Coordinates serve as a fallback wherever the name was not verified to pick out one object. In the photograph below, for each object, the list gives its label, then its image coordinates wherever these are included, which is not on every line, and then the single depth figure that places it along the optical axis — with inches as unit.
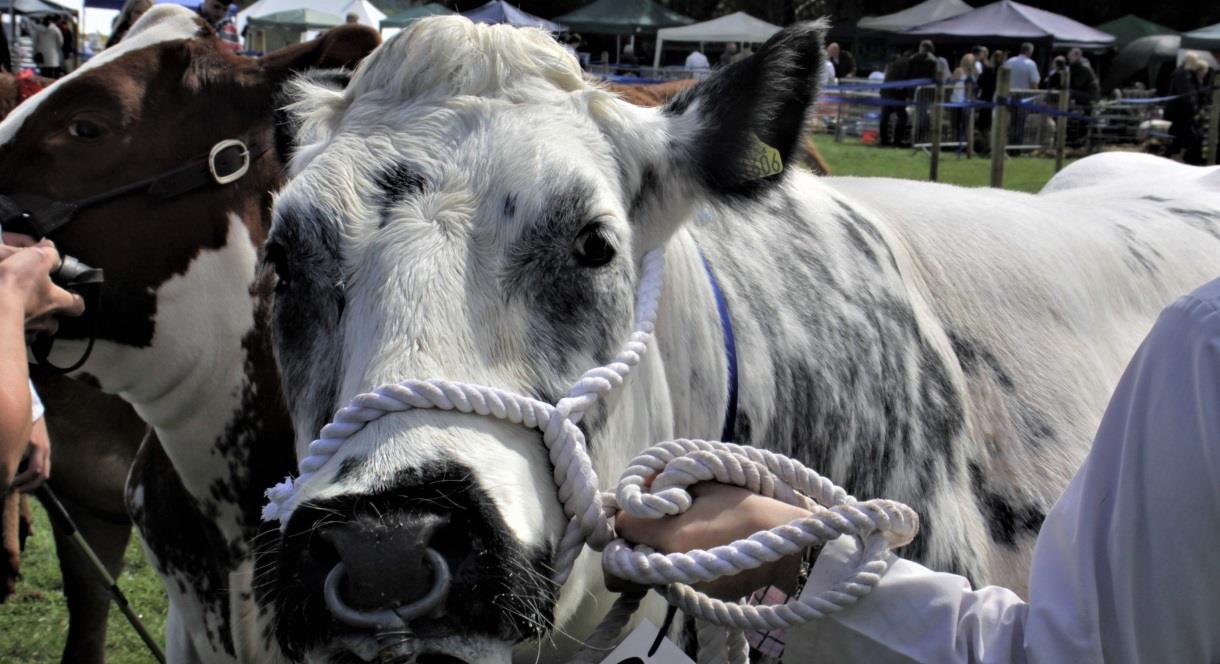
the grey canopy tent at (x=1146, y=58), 1291.8
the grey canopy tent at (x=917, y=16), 1332.4
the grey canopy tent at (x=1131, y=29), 1392.7
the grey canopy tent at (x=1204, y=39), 1122.0
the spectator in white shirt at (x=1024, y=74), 948.0
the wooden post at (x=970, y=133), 774.1
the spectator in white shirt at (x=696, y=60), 1022.4
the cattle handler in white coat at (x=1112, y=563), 49.5
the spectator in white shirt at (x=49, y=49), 840.3
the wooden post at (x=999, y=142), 505.0
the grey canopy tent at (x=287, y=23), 1017.5
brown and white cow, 126.3
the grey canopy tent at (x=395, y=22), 901.3
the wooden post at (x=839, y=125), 927.0
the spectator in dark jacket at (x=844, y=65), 1138.0
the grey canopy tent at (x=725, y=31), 1235.9
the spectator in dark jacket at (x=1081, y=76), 1016.2
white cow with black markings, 58.9
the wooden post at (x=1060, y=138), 684.7
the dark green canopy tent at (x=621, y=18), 1327.5
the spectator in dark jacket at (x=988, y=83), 922.1
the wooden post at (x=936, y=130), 575.2
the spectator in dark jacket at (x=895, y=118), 876.6
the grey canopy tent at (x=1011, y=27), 1190.9
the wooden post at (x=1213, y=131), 656.4
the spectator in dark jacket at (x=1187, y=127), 718.5
